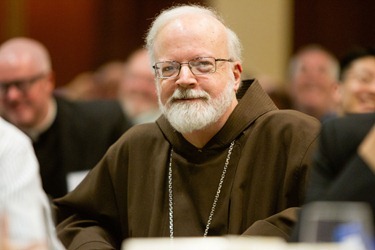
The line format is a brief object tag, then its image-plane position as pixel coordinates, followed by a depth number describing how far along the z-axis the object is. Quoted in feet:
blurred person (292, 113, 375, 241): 16.88
